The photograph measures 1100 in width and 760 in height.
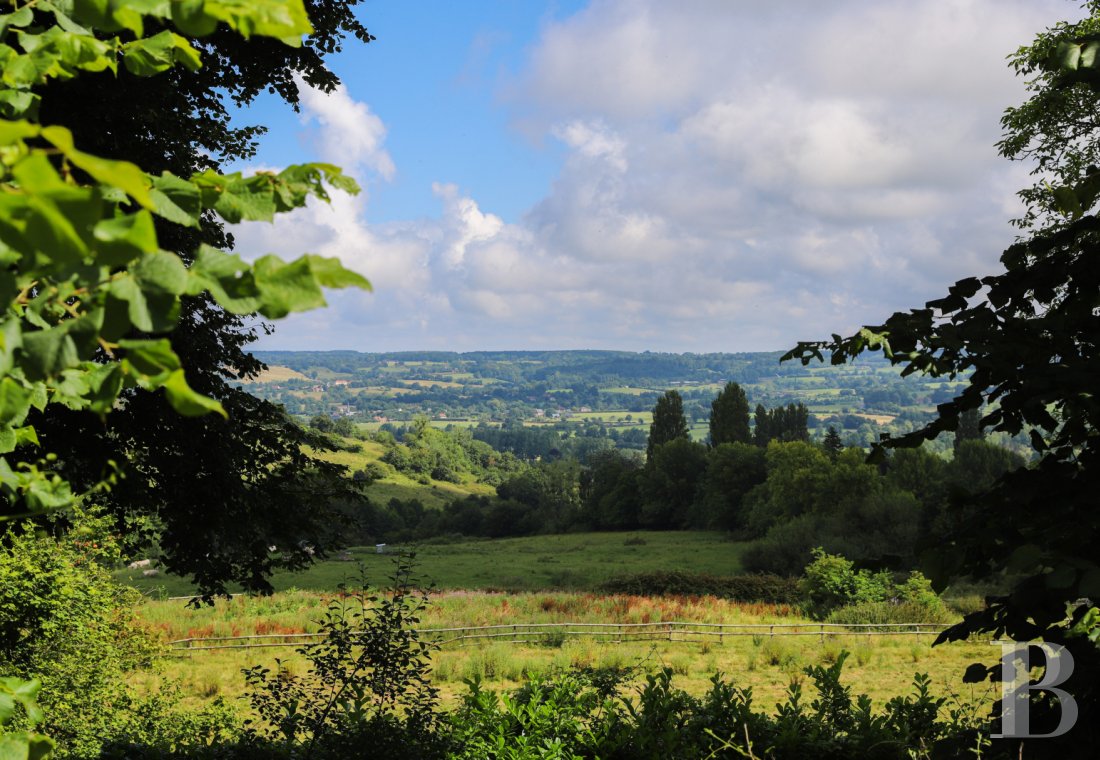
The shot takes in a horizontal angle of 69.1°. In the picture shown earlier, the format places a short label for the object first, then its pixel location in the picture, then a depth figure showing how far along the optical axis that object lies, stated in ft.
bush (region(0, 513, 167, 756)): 32.53
